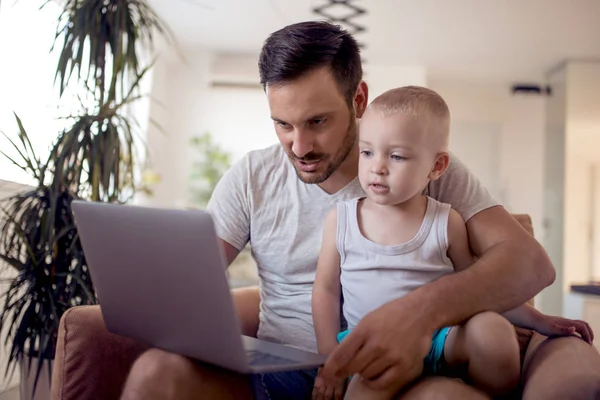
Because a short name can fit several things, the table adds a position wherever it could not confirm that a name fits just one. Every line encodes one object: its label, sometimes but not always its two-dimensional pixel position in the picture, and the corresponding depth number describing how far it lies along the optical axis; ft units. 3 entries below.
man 3.88
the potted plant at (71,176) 7.71
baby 4.35
